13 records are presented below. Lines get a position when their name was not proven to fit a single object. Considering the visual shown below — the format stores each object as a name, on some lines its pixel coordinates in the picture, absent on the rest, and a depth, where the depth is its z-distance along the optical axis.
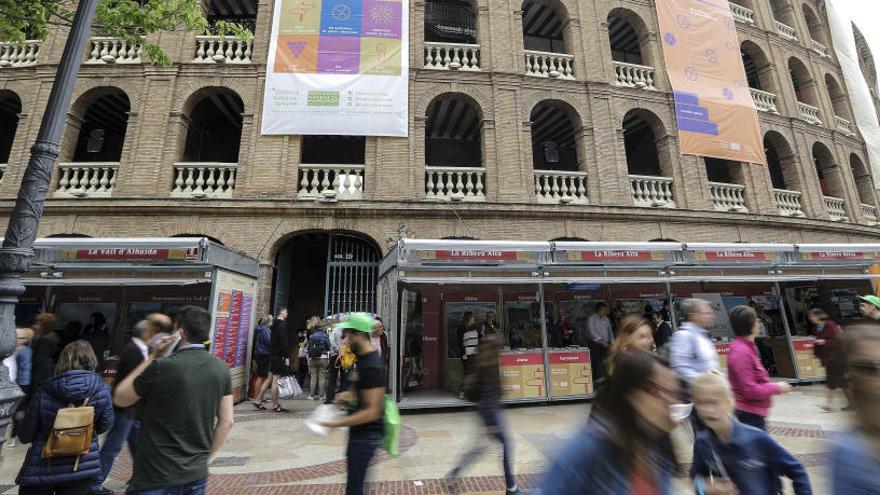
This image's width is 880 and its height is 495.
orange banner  13.73
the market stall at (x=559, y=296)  8.69
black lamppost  3.45
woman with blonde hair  3.69
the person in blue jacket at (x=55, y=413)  2.98
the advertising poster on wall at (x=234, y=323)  8.45
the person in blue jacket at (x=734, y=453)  2.14
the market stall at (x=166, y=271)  8.36
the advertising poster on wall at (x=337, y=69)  11.84
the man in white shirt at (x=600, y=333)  8.78
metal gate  11.40
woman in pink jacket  3.33
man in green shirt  2.50
